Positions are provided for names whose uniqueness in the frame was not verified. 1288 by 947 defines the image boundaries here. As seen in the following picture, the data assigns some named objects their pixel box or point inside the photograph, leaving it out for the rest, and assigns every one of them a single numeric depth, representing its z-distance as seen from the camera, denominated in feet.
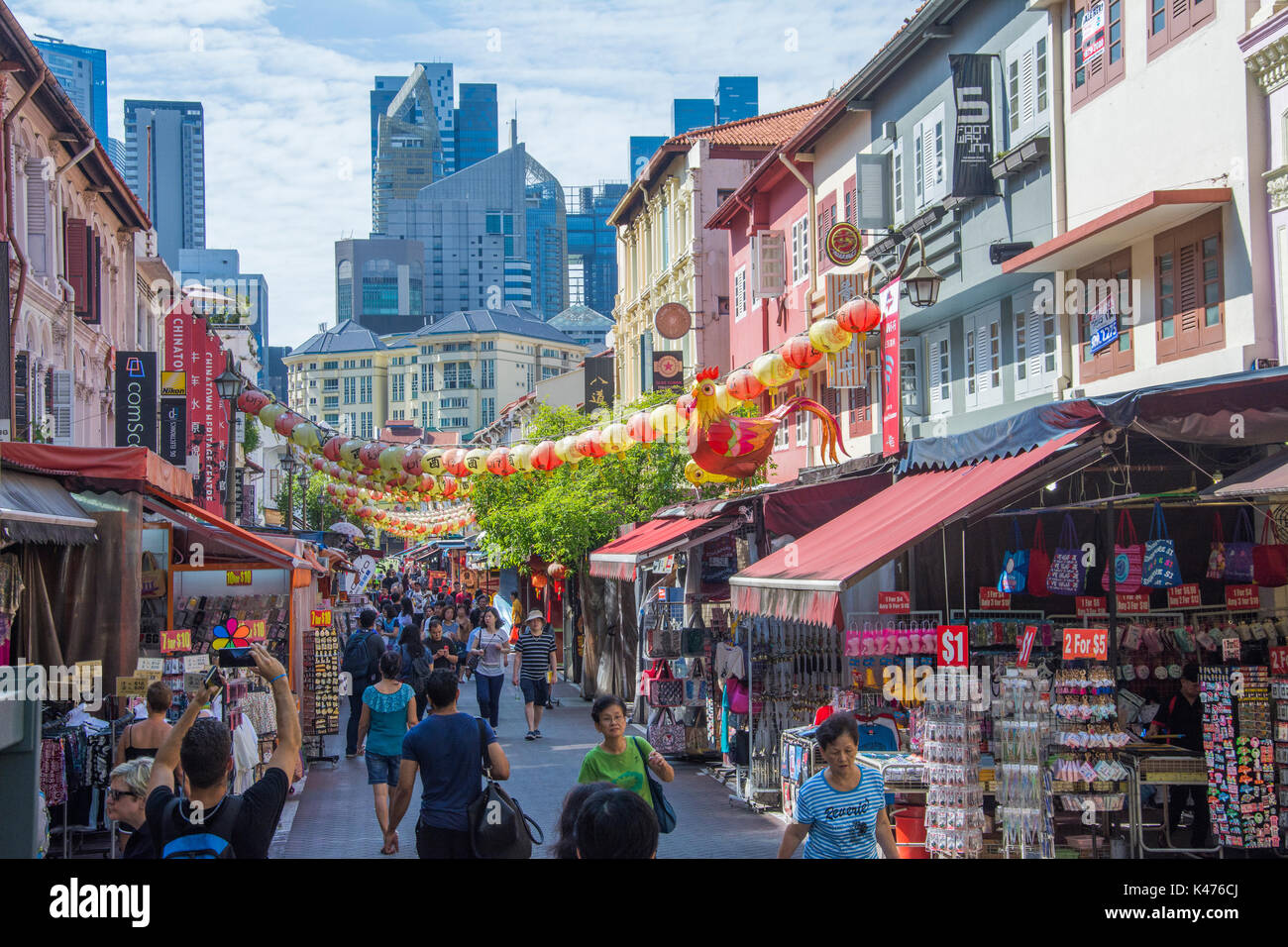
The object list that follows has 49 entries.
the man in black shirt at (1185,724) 40.47
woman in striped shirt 24.07
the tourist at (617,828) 15.46
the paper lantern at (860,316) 46.96
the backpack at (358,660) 60.29
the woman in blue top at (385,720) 40.01
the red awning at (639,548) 59.77
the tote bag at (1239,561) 40.16
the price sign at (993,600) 48.57
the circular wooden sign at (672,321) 103.96
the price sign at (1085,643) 34.04
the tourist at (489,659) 61.21
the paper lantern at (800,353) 48.55
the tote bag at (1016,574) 45.16
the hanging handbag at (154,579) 55.36
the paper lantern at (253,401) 76.84
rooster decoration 53.42
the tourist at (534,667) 66.08
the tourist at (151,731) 34.19
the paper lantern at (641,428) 59.57
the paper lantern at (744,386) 51.06
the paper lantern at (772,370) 49.37
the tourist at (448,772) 27.48
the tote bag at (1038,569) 44.78
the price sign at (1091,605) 42.78
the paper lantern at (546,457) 69.05
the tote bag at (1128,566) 40.52
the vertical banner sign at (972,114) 64.59
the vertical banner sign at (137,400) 77.51
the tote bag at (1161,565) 38.93
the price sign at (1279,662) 34.96
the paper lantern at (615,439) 62.69
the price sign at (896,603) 41.88
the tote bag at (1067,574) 43.34
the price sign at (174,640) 44.86
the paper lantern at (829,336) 47.57
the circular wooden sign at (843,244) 74.64
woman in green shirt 26.07
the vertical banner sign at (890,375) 48.98
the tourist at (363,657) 60.34
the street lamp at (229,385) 73.74
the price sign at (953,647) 35.06
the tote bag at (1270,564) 39.96
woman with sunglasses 24.76
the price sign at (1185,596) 42.06
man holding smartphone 17.75
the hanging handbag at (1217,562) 40.88
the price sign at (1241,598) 41.29
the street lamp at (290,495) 107.15
